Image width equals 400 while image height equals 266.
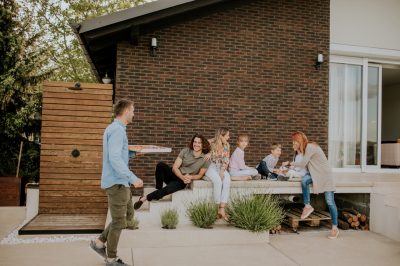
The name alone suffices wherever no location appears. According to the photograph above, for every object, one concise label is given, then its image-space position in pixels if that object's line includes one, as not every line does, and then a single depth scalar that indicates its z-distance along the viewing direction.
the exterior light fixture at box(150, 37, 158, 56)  7.40
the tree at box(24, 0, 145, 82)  17.64
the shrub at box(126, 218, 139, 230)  5.27
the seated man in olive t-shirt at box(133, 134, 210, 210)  5.90
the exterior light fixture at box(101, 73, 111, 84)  9.23
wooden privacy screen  6.97
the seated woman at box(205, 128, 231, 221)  5.81
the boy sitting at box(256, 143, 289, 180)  6.88
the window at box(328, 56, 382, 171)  9.25
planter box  9.84
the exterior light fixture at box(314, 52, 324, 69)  8.36
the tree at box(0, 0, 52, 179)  10.90
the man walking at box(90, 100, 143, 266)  3.98
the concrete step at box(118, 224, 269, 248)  5.21
